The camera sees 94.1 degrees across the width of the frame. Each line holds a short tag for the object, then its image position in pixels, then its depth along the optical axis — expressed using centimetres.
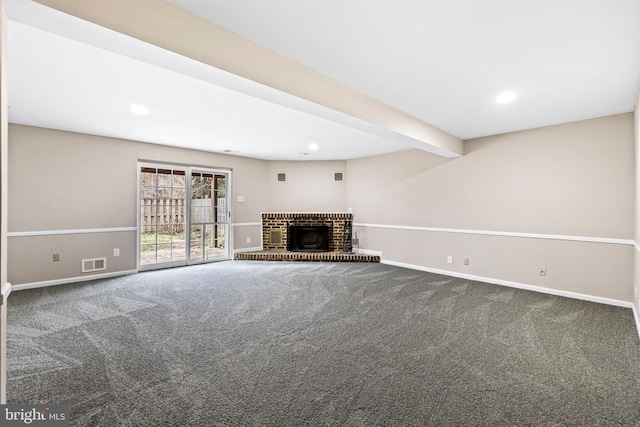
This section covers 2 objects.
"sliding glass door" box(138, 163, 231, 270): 570
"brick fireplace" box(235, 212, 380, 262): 655
